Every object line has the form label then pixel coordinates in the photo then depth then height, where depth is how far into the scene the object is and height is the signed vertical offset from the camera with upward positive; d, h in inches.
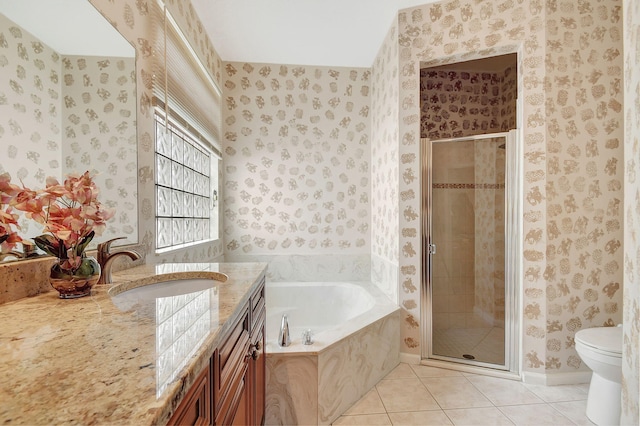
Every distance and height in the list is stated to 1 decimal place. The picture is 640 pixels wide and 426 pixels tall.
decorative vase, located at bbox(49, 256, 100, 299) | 35.5 -7.5
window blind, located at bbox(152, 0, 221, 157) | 67.9 +33.6
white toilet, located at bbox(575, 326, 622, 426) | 63.7 -32.2
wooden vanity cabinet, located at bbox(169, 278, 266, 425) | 25.4 -17.7
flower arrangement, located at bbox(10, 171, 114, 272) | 34.1 -0.3
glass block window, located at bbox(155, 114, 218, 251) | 79.9 +7.4
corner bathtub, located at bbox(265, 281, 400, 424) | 64.4 -33.7
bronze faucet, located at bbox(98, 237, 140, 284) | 43.6 -6.2
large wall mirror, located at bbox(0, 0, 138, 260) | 33.6 +14.5
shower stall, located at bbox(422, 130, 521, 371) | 90.7 -9.8
